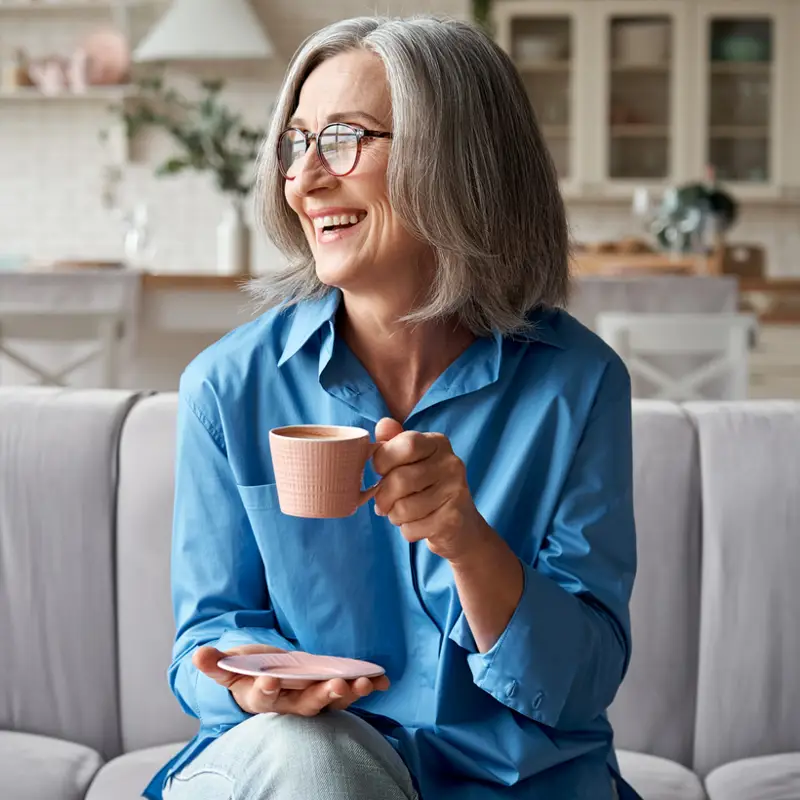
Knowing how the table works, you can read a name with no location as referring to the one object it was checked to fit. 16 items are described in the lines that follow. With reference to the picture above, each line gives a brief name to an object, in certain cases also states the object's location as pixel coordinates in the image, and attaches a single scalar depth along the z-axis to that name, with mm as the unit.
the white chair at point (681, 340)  3186
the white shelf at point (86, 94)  6508
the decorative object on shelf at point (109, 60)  6523
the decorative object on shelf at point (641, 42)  6496
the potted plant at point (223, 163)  4145
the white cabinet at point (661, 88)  6492
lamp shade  5992
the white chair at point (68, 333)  3324
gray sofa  1558
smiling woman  1104
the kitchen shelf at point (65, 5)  6465
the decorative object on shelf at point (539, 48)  6543
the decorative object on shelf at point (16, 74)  6531
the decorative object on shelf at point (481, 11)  6391
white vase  4184
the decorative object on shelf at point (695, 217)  4301
